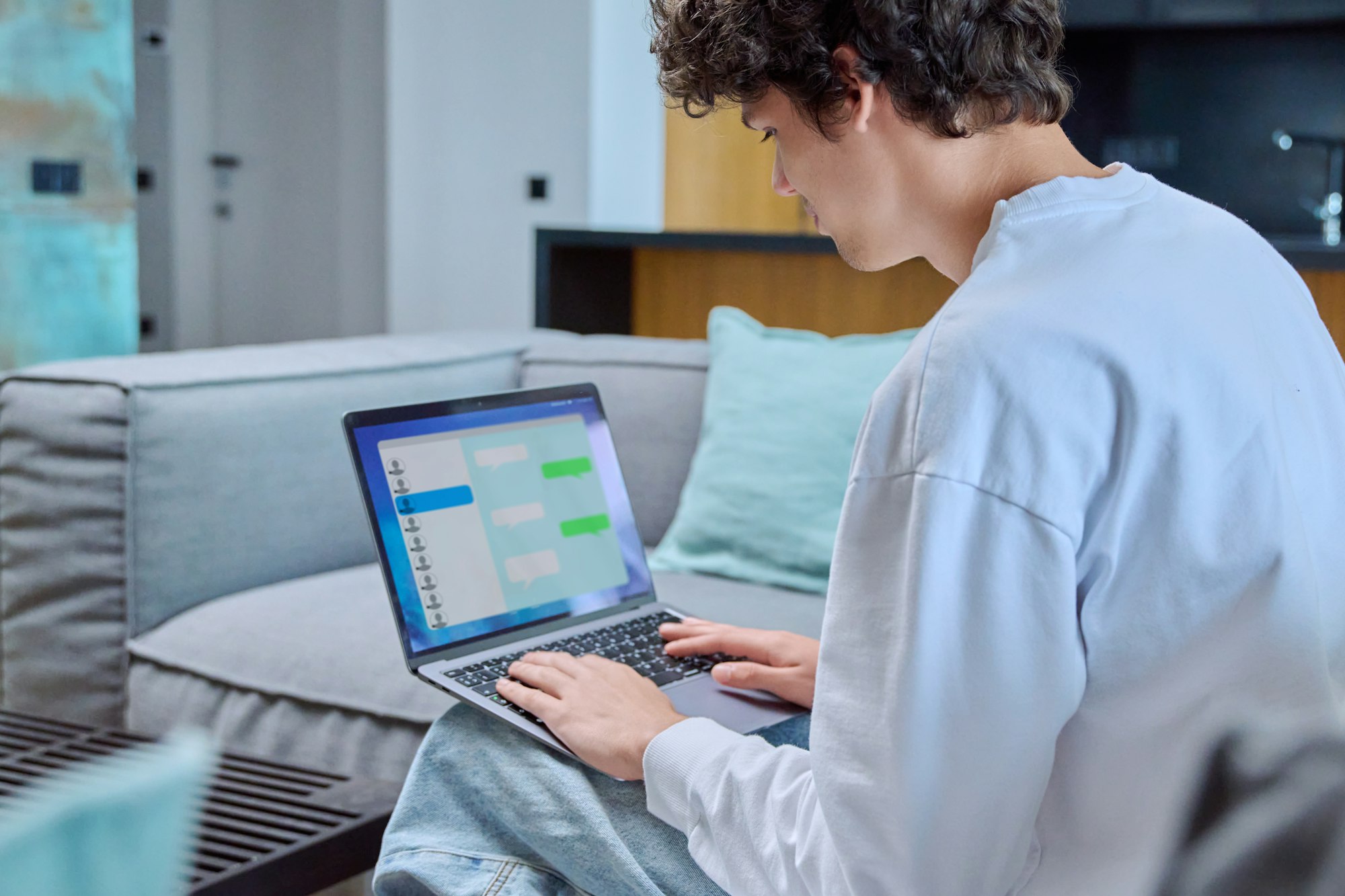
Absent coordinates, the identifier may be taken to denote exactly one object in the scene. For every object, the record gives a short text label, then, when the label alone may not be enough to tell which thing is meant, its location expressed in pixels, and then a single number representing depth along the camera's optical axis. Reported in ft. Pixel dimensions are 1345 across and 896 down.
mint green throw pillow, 5.97
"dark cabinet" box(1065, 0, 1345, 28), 13.55
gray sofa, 5.25
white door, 18.40
